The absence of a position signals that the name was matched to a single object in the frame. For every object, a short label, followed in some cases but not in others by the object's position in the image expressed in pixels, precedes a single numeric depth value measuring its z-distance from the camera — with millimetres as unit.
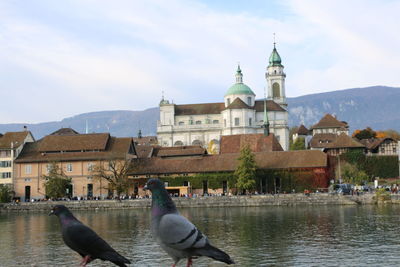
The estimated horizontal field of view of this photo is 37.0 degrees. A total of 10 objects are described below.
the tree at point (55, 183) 88188
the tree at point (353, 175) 89125
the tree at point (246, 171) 82188
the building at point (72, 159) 93562
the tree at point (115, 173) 85762
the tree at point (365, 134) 150625
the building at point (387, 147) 105812
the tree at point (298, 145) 140625
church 142000
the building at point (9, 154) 97125
